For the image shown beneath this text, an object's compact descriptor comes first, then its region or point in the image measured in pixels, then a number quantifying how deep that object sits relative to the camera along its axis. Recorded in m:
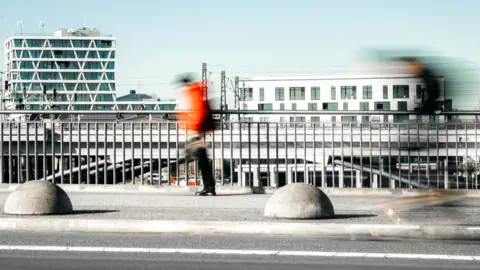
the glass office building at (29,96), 186.75
